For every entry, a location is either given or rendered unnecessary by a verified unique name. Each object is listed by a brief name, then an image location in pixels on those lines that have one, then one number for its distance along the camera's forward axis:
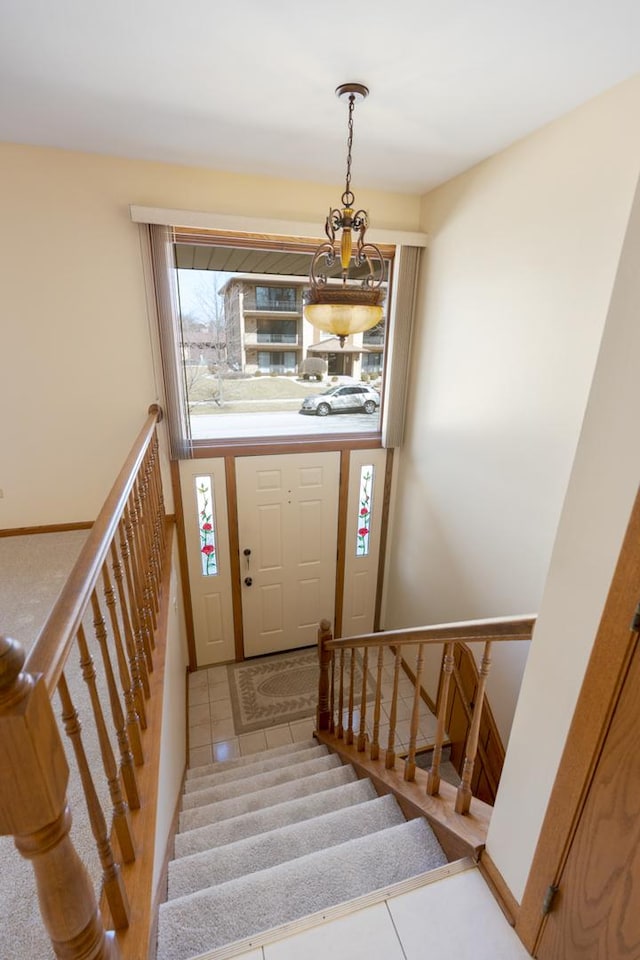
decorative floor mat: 3.65
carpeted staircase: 1.25
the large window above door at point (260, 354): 3.24
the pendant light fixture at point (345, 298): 1.78
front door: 3.77
